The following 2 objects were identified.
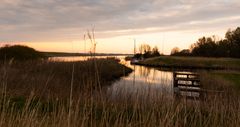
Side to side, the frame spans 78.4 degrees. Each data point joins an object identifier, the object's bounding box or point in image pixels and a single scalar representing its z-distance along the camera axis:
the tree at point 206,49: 32.32
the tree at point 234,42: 29.36
